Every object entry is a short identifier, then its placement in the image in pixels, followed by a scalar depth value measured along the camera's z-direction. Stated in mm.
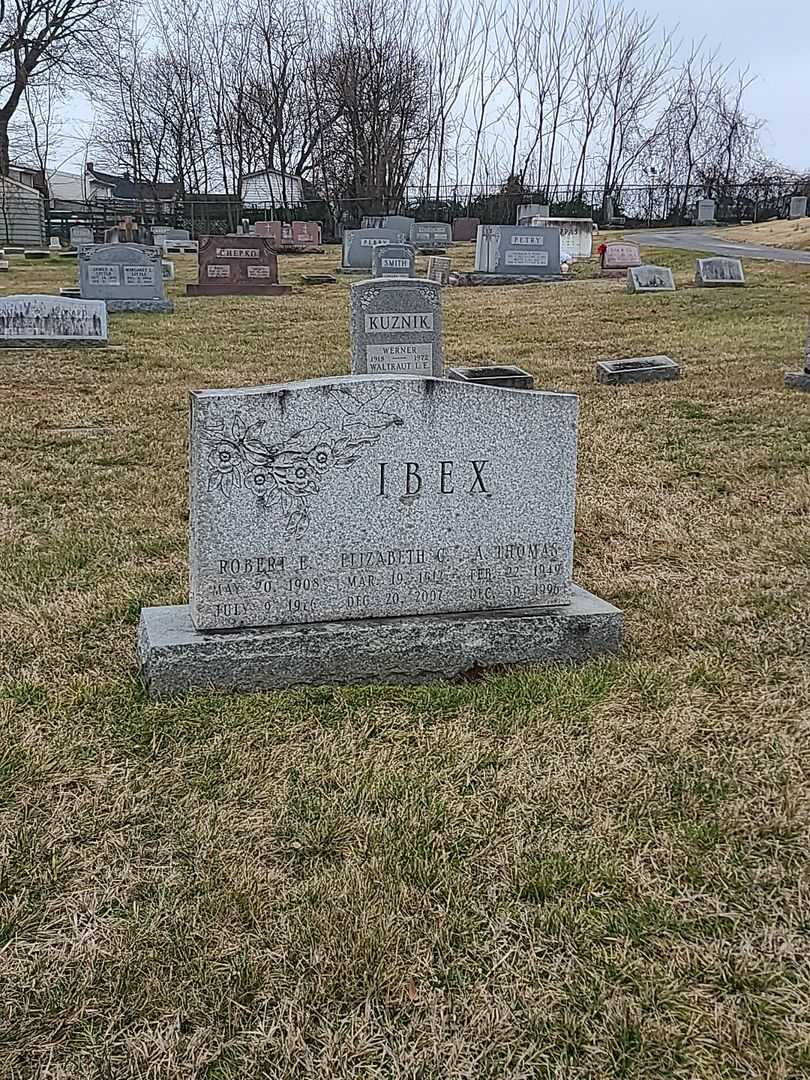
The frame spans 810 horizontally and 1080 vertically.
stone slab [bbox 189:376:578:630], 3402
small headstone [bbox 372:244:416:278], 20406
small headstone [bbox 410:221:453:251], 34438
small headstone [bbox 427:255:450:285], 21922
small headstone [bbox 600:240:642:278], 23953
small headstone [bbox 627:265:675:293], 18562
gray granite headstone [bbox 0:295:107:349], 12633
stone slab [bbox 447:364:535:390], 8812
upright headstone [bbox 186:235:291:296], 20172
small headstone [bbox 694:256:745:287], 18750
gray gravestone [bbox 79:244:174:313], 16547
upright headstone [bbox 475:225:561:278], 22641
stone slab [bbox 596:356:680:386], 9961
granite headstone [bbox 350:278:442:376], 9094
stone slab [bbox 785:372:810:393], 9172
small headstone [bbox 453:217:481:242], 38562
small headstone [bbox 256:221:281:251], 36500
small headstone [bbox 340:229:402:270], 25984
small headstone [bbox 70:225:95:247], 36344
